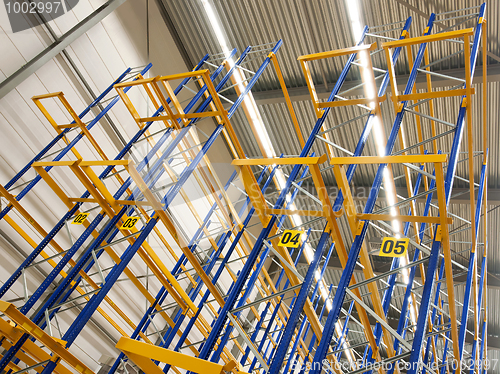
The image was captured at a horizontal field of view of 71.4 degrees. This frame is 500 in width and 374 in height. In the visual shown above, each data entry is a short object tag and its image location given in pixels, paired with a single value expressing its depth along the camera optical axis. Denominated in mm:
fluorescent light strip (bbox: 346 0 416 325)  6930
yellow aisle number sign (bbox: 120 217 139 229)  6965
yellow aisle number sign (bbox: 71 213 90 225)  7508
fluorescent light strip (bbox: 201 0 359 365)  12385
